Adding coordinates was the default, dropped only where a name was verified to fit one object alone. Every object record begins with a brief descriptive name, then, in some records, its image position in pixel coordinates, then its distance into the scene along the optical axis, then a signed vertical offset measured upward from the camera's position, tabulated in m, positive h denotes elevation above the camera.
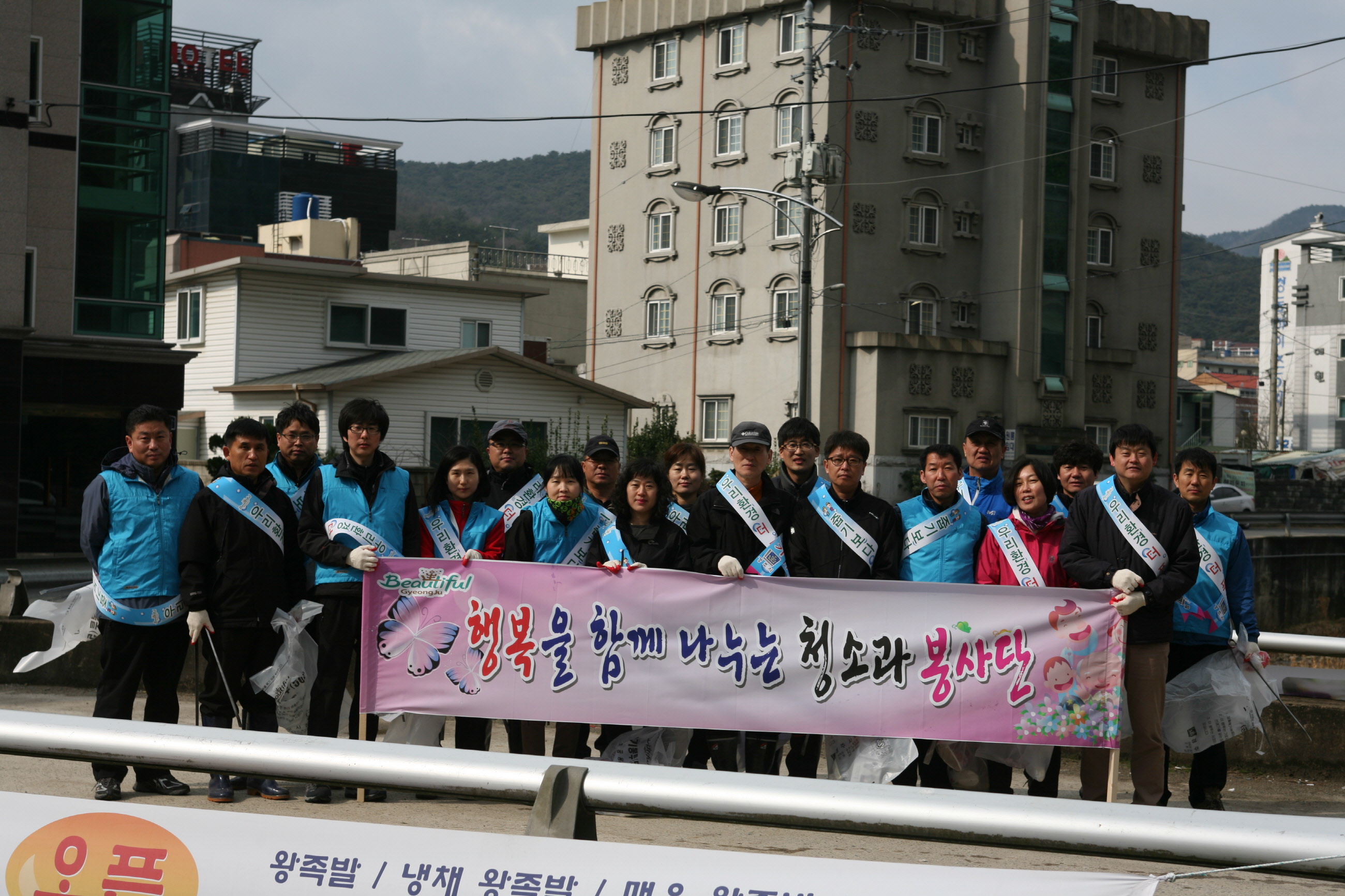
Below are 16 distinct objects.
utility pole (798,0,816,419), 25.78 +3.49
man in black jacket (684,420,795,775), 6.96 -0.35
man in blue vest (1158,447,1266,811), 7.08 -0.69
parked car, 41.59 -0.87
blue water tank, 63.75 +11.62
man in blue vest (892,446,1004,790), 6.98 -0.35
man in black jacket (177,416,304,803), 6.75 -0.68
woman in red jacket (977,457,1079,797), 6.95 -0.43
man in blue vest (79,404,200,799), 6.76 -0.61
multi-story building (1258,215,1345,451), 78.38 +7.60
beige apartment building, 45.12 +8.78
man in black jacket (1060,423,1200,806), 6.53 -0.46
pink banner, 6.56 -0.98
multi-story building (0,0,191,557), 25.34 +4.01
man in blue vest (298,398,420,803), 6.93 -0.45
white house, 36.69 +2.48
